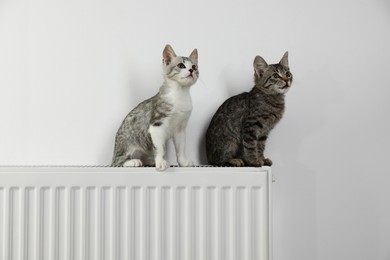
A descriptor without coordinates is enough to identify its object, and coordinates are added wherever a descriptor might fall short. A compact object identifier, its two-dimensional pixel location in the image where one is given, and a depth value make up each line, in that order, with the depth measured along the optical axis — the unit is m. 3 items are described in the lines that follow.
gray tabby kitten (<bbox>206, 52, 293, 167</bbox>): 1.39
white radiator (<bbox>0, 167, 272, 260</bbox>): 1.25
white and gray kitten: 1.30
